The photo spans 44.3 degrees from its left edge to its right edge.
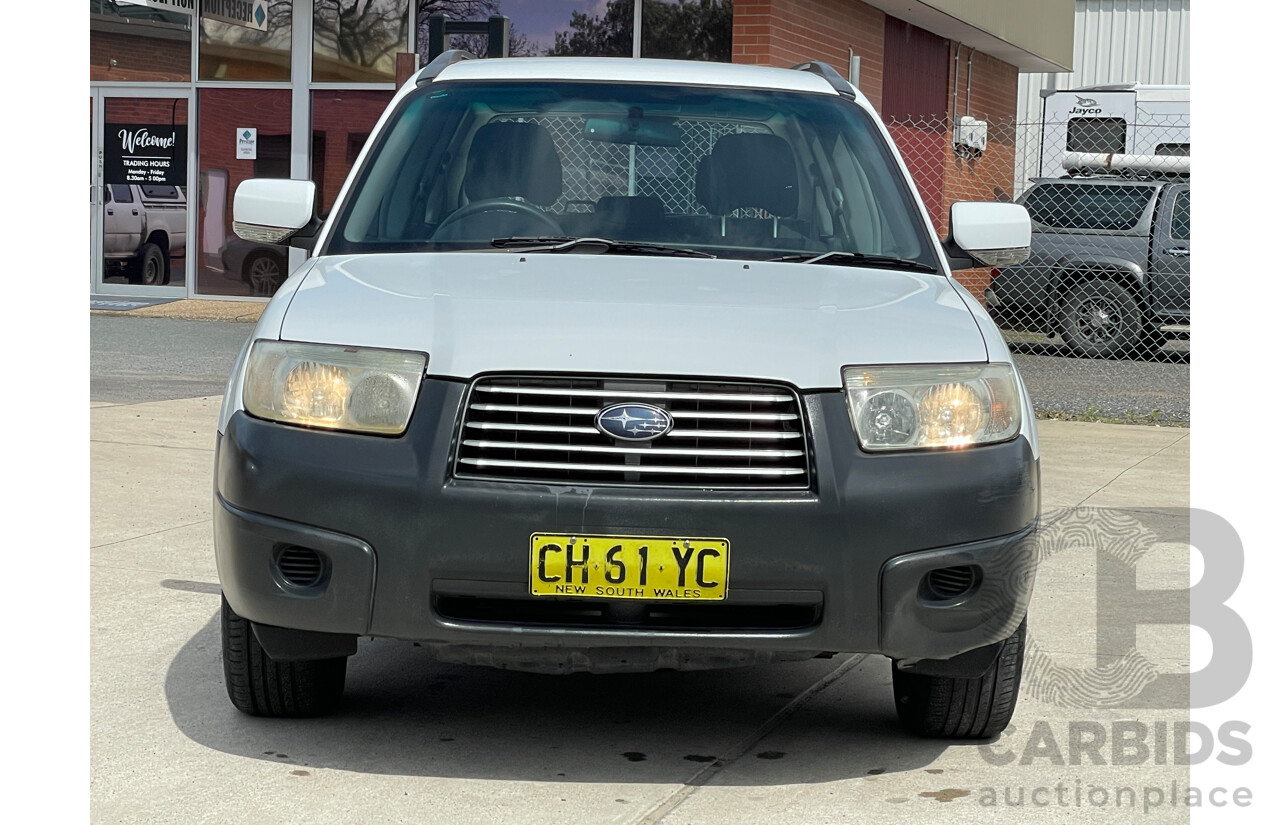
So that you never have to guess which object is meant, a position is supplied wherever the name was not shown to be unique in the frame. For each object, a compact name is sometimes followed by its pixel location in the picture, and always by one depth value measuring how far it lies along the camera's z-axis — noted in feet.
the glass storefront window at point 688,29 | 48.88
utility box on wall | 68.64
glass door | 59.62
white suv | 10.96
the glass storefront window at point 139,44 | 59.26
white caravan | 64.90
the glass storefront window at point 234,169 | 57.52
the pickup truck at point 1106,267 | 49.37
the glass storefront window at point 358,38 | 55.57
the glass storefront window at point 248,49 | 57.11
